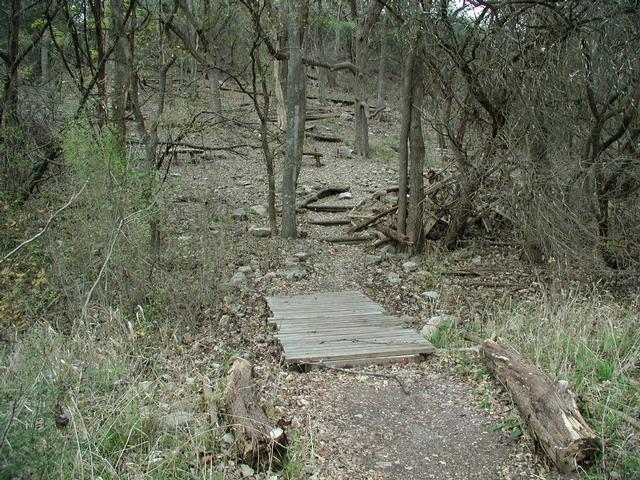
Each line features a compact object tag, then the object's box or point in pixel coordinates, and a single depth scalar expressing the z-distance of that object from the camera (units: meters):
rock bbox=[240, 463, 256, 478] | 3.38
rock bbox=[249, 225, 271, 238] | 10.17
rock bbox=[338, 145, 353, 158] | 17.56
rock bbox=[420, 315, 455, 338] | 6.04
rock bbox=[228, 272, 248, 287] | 7.79
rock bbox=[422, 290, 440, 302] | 7.31
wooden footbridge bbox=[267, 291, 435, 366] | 5.35
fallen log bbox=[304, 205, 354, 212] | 12.25
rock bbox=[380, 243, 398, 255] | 9.44
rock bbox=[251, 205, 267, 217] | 11.68
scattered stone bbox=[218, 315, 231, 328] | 6.59
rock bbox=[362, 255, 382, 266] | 8.90
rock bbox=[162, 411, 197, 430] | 3.61
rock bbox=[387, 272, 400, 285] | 8.08
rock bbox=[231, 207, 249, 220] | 11.02
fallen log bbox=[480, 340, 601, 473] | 3.45
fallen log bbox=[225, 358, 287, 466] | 3.48
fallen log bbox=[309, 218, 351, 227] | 11.26
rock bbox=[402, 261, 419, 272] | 8.50
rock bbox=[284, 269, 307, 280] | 8.20
